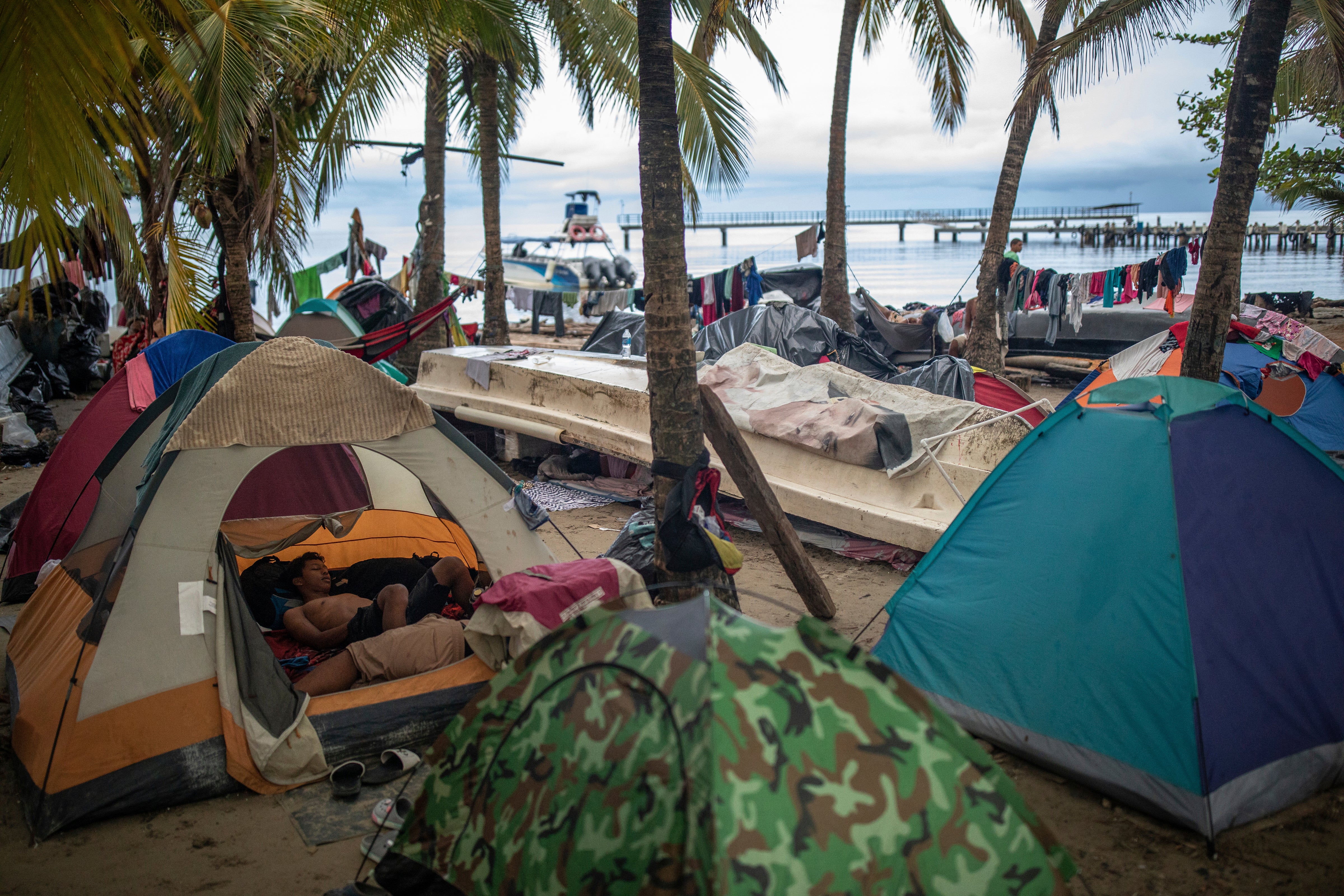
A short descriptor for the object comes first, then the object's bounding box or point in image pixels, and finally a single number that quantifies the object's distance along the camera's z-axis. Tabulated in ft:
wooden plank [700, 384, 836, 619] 15.57
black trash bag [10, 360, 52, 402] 39.19
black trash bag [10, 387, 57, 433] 35.91
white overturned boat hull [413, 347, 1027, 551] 20.84
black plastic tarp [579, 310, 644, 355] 41.09
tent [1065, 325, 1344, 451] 27.73
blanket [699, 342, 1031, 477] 21.58
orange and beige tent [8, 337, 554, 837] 11.67
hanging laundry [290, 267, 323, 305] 73.82
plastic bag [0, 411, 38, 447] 31.53
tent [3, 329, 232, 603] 19.69
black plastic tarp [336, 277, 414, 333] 46.29
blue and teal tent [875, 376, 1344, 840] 11.04
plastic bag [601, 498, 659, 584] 15.40
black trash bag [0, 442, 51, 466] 31.24
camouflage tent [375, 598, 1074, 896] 7.20
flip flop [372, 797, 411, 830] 11.10
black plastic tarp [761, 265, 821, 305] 56.70
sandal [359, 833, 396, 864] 10.66
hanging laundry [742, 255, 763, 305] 50.88
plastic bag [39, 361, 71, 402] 43.50
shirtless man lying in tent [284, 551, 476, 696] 13.83
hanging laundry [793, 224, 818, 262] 52.49
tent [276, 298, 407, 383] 41.50
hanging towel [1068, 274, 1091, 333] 44.73
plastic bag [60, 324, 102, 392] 45.57
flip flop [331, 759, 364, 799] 12.02
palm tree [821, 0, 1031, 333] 37.91
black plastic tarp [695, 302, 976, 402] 34.55
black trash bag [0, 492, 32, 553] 22.08
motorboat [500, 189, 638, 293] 97.91
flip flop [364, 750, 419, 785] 12.37
